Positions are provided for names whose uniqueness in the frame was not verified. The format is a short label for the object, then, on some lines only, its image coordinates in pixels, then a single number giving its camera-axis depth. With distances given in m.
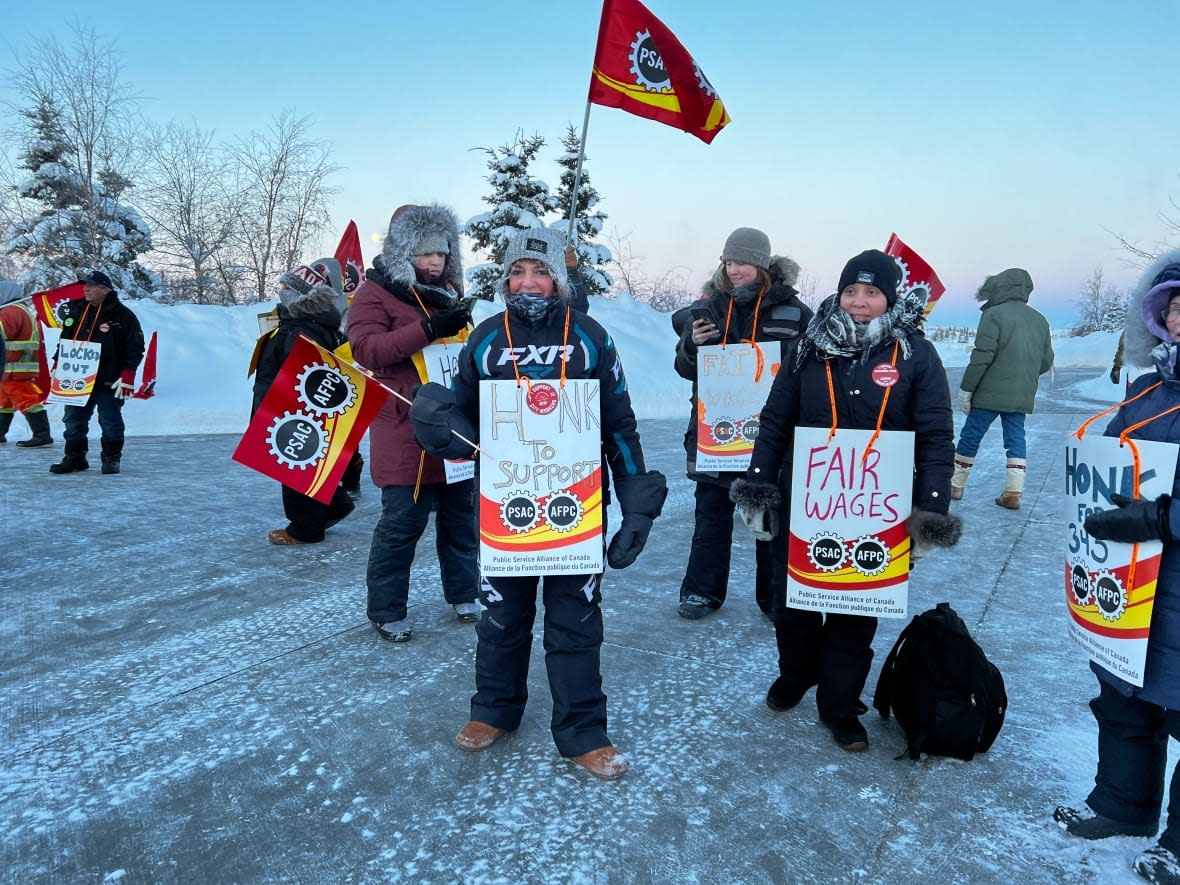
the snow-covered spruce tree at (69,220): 16.44
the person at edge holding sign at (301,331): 5.46
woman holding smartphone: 4.06
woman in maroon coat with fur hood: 3.88
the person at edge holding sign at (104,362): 7.87
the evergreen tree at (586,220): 22.25
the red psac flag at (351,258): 9.47
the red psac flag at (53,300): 8.91
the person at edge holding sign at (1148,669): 2.13
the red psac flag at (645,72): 5.30
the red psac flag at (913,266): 6.45
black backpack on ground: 2.77
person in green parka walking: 7.01
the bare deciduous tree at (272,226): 22.45
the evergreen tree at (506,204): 21.08
